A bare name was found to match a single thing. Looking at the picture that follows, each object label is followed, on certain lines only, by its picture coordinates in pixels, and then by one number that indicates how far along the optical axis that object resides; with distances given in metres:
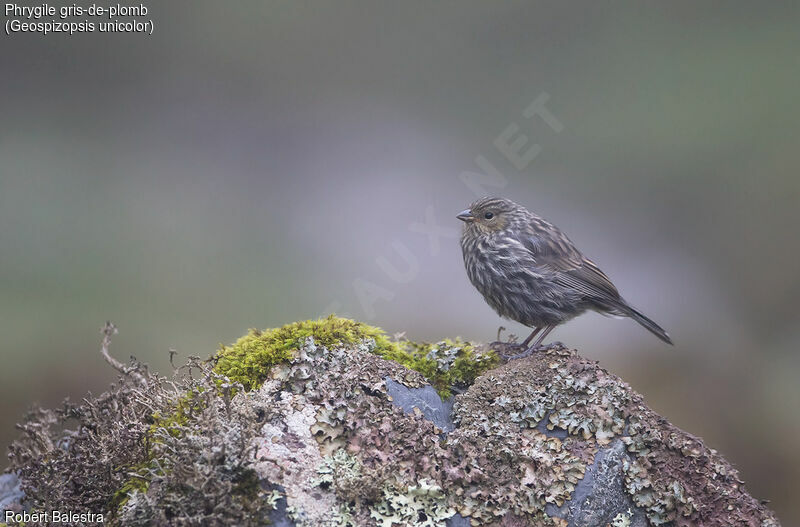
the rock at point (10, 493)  7.99
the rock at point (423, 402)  7.79
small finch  11.05
